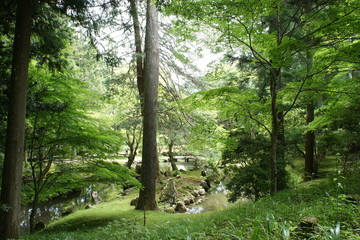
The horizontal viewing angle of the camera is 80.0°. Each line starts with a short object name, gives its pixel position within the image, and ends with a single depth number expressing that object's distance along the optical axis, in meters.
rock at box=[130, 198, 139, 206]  8.84
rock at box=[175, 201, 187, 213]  9.15
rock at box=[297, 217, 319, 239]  1.99
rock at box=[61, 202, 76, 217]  9.11
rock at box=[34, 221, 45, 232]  7.59
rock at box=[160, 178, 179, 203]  10.21
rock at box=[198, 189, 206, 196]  12.47
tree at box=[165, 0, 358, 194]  4.08
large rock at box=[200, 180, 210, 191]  13.66
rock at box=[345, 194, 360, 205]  2.95
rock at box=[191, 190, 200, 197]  11.94
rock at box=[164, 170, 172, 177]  14.38
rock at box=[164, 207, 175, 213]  8.60
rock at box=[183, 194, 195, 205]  10.62
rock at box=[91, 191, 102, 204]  11.46
